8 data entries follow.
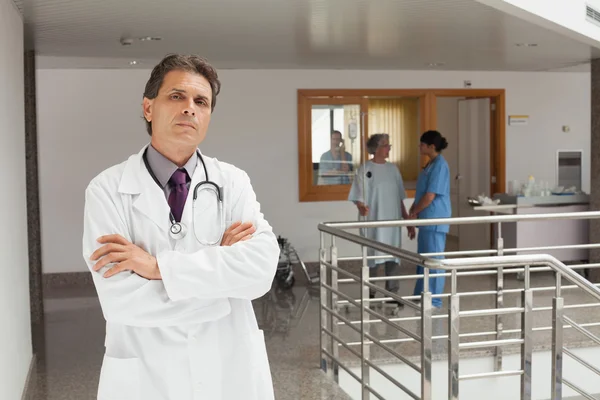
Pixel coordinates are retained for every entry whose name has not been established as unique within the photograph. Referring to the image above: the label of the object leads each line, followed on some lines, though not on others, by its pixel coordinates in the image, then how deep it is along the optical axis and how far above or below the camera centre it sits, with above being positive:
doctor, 1.87 -0.22
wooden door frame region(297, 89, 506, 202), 9.00 +0.72
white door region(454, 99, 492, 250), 10.13 +0.12
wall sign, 9.75 +0.65
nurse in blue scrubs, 6.50 -0.22
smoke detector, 6.19 +1.10
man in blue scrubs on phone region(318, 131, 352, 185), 8.84 +0.11
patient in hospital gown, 6.97 -0.17
